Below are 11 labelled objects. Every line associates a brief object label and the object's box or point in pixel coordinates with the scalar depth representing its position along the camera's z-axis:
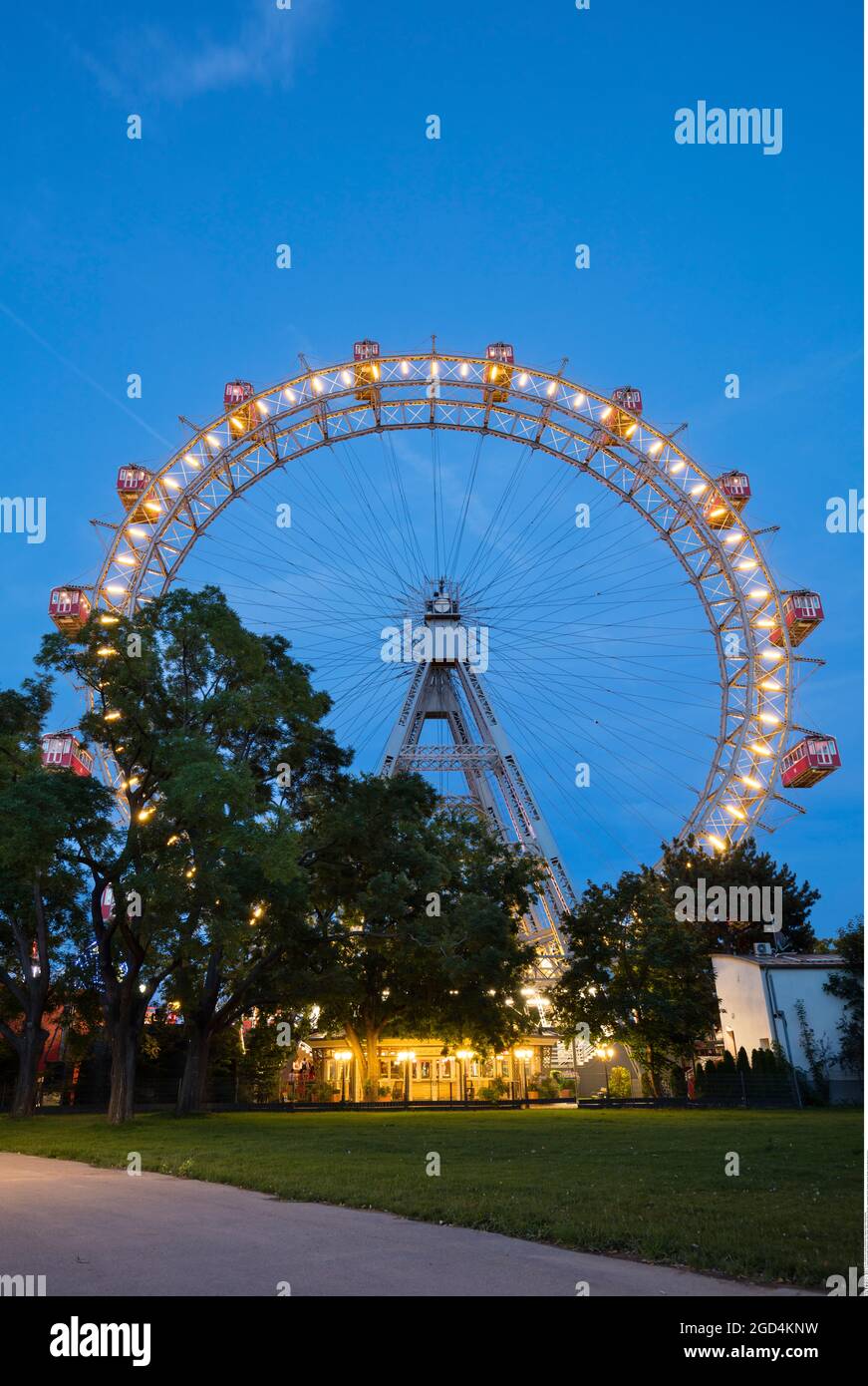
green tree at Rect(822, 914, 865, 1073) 34.94
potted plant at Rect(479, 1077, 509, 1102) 44.34
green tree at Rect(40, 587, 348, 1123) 25.50
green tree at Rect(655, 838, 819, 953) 47.47
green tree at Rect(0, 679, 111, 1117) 24.48
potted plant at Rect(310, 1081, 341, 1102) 44.25
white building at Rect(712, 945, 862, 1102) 35.78
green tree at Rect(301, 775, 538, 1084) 32.59
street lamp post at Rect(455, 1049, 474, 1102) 45.75
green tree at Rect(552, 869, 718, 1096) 38.31
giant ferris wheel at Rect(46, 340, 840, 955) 44.56
